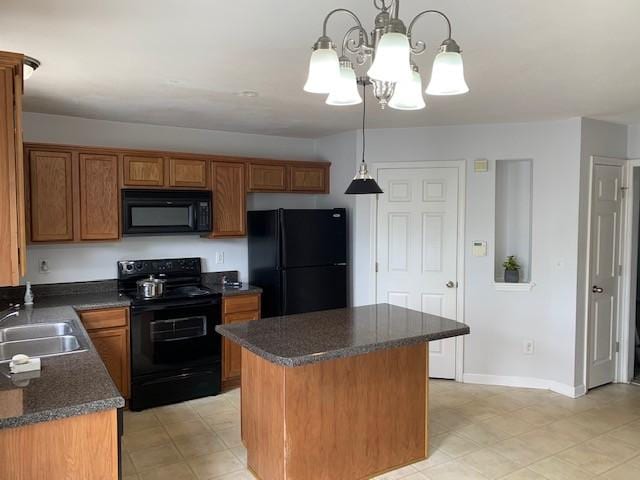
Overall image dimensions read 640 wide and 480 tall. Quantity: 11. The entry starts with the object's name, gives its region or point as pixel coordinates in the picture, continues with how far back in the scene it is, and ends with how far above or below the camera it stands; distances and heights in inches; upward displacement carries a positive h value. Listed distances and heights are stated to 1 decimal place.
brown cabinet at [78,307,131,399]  142.0 -33.9
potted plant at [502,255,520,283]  170.9 -17.0
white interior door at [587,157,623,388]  165.0 -15.6
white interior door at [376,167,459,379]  174.6 -7.9
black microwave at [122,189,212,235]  157.2 +3.5
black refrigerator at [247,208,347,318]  169.9 -13.1
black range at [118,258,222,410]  149.2 -37.9
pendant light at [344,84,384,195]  108.6 +8.3
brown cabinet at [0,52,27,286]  77.4 +7.9
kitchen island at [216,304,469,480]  98.7 -37.0
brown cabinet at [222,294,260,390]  165.0 -32.7
